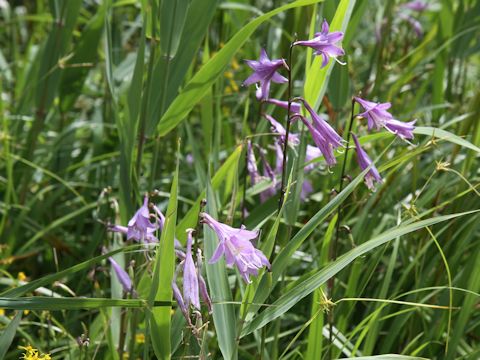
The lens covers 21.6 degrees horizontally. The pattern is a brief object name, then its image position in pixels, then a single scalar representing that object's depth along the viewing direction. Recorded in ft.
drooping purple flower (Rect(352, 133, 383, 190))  2.75
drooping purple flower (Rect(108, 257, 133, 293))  2.90
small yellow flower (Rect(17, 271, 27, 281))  3.32
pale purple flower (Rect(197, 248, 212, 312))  2.51
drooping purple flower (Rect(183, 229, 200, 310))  2.45
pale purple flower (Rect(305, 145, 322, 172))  3.17
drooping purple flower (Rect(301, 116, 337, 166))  2.66
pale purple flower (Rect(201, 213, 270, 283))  2.46
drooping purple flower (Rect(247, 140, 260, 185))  3.08
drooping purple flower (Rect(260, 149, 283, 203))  3.14
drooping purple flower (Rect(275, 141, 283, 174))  3.11
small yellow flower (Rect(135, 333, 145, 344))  3.36
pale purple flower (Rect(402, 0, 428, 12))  5.24
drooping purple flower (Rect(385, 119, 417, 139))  2.77
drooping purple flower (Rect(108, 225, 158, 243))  2.78
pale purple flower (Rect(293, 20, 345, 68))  2.58
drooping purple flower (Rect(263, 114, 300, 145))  2.96
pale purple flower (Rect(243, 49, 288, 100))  2.61
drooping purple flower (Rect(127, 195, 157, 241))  2.75
